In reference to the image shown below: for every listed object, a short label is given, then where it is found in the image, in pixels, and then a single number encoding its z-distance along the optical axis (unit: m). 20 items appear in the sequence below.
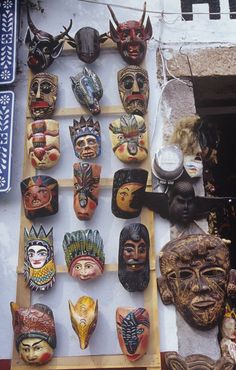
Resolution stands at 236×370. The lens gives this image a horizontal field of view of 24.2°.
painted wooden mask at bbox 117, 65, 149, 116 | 2.98
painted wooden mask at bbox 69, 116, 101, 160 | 2.90
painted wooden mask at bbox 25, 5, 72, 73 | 3.06
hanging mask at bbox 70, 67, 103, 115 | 2.97
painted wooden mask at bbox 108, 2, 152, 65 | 3.05
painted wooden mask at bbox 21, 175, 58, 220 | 2.81
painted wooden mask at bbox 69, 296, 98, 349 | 2.58
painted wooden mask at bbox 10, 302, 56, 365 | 2.59
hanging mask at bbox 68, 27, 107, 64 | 3.07
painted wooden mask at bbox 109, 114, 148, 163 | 2.87
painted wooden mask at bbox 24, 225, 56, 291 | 2.73
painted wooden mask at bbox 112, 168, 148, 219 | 2.79
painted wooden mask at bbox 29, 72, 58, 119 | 3.01
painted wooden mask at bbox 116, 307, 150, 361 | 2.56
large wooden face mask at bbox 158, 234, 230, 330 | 2.62
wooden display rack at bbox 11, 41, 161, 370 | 2.62
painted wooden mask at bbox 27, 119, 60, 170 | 2.90
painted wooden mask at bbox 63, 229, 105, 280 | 2.70
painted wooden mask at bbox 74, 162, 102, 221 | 2.79
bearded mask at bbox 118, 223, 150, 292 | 2.69
